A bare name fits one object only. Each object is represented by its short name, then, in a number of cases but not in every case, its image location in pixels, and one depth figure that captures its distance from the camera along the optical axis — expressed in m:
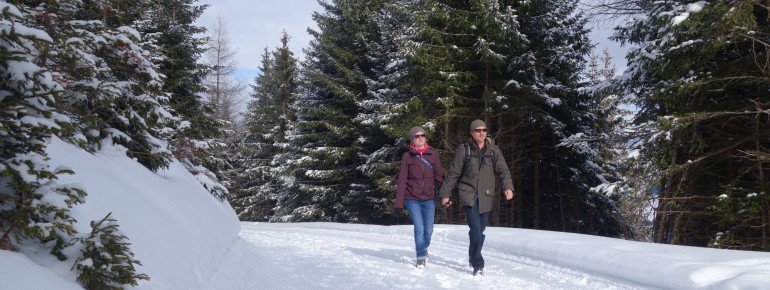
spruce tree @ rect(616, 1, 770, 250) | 8.31
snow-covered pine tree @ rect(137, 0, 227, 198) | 17.97
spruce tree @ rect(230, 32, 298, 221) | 32.91
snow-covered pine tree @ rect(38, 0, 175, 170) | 4.69
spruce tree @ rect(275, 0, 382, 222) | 21.97
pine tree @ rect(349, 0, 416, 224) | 17.09
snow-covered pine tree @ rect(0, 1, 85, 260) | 2.85
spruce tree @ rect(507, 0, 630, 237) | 15.40
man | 6.30
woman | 6.88
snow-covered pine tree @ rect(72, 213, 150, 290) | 3.03
